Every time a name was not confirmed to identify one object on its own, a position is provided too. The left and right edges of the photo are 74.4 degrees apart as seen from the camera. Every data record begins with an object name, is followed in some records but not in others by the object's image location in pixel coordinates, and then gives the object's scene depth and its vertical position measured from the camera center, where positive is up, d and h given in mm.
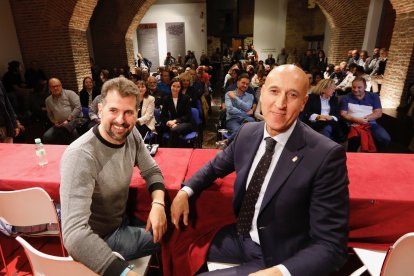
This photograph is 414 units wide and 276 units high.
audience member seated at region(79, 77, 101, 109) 5485 -903
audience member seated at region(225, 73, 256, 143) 4270 -924
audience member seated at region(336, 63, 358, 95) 6833 -969
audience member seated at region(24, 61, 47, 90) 6234 -624
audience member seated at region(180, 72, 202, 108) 4660 -732
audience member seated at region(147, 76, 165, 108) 5160 -756
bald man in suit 1208 -686
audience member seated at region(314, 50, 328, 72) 11805 -693
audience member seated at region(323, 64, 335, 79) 8891 -813
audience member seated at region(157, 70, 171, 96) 5578 -764
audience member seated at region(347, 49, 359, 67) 8844 -418
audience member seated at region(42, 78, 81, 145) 4434 -1063
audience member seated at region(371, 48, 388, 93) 7872 -686
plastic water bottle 2088 -793
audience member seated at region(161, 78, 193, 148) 4125 -1017
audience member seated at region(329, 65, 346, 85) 7864 -830
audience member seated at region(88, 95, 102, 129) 4586 -1067
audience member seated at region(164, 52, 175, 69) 11711 -573
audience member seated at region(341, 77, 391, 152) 3822 -1006
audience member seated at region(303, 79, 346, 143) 4014 -965
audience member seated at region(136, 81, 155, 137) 4205 -1009
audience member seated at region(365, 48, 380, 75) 8341 -581
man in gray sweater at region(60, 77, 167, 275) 1249 -726
